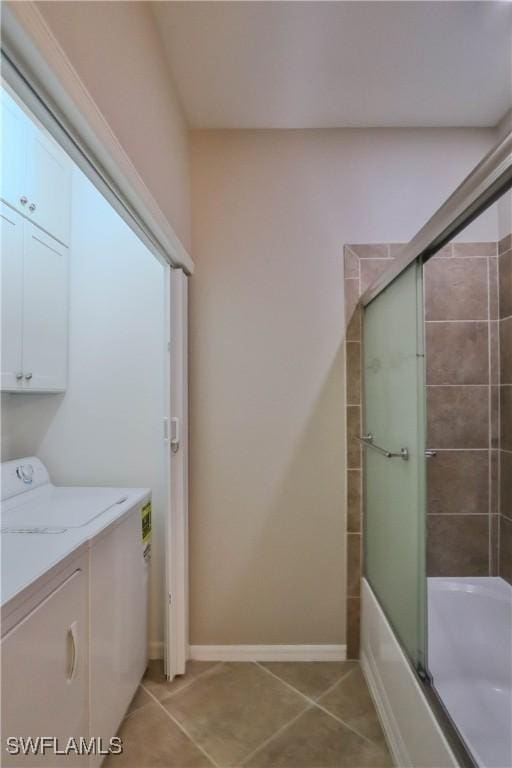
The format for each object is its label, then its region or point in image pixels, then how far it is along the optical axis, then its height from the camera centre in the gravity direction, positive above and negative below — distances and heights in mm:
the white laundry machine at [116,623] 1265 -910
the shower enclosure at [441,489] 1252 -450
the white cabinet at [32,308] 1539 +391
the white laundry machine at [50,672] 843 -735
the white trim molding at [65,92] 640 +626
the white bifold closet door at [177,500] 1764 -532
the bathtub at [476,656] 1330 -1167
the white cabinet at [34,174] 1522 +997
